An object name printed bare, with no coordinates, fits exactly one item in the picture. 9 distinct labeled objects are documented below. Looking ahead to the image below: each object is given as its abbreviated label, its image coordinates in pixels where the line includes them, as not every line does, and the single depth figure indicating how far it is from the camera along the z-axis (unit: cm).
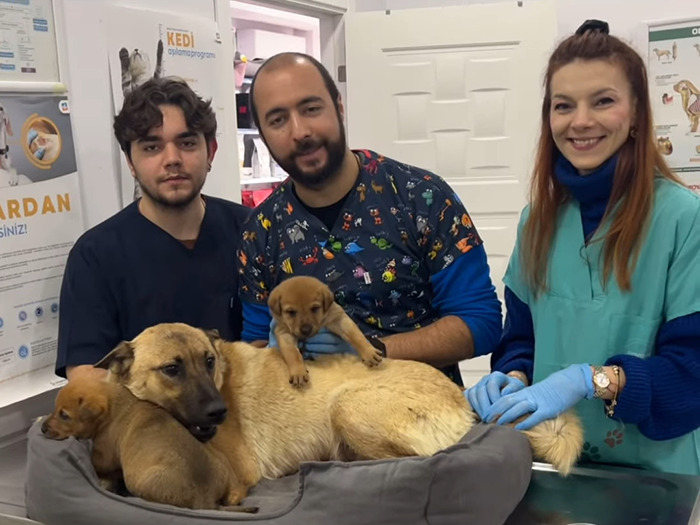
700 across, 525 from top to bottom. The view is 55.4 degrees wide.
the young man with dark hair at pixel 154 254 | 179
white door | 388
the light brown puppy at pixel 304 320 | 148
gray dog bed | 105
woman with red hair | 140
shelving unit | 459
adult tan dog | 130
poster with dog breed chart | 353
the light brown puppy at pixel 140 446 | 116
